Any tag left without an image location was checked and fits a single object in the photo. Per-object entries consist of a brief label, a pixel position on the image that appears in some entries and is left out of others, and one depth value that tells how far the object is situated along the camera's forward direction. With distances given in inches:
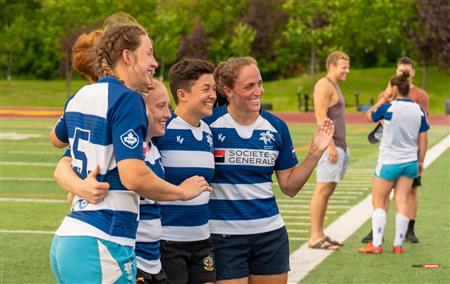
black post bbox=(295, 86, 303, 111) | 1982.9
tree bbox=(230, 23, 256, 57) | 2704.2
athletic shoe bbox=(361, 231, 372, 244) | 422.6
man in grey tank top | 406.6
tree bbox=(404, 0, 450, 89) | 2317.9
